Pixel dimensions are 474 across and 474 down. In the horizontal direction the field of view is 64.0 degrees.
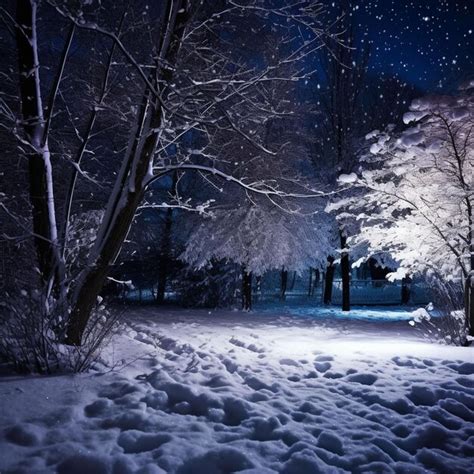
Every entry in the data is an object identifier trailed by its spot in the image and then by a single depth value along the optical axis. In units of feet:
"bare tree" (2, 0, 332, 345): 16.28
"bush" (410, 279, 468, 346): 22.88
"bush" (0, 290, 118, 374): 13.58
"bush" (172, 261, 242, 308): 51.65
